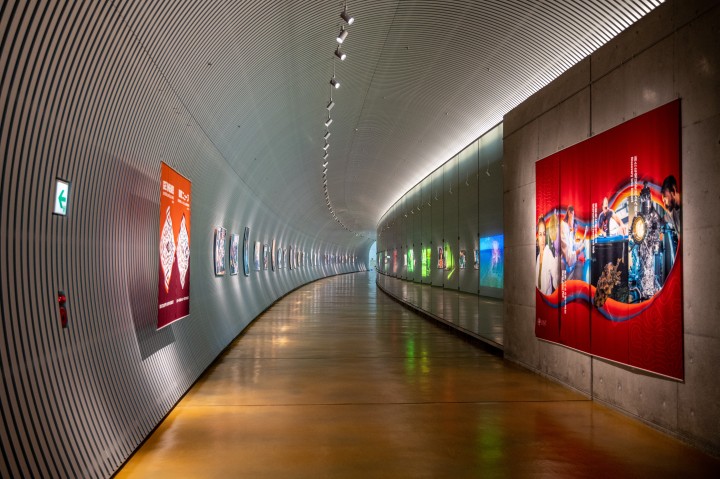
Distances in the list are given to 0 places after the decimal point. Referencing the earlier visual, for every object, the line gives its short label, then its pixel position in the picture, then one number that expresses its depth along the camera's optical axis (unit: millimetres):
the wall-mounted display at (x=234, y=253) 15562
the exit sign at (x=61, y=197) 4750
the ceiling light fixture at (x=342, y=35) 9070
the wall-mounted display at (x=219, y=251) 13359
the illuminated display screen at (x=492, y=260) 16844
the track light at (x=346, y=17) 8477
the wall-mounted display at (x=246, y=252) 18250
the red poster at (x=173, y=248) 8094
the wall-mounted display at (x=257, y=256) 20989
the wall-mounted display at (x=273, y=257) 25797
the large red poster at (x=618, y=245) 6684
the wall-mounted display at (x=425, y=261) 26656
